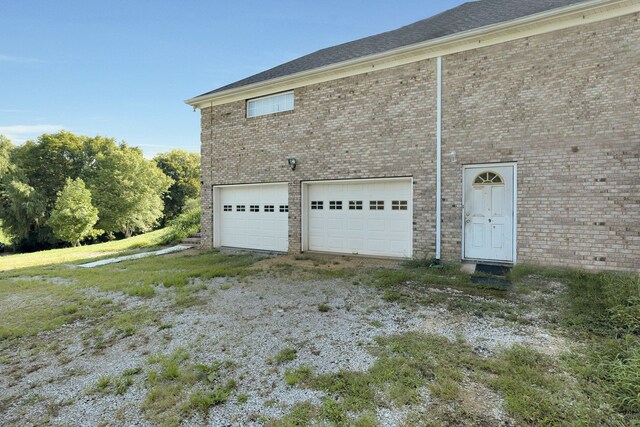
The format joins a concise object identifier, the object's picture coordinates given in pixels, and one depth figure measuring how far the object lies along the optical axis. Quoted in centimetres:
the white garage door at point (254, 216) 970
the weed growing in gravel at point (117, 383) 275
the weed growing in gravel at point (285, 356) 309
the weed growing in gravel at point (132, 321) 402
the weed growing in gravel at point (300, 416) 222
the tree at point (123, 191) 2755
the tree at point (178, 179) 3772
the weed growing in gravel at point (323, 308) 442
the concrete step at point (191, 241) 1173
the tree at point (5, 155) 2434
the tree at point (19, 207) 2409
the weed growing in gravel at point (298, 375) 272
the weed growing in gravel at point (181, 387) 241
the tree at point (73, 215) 2183
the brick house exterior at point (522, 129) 578
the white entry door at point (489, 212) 671
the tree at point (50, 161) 2742
